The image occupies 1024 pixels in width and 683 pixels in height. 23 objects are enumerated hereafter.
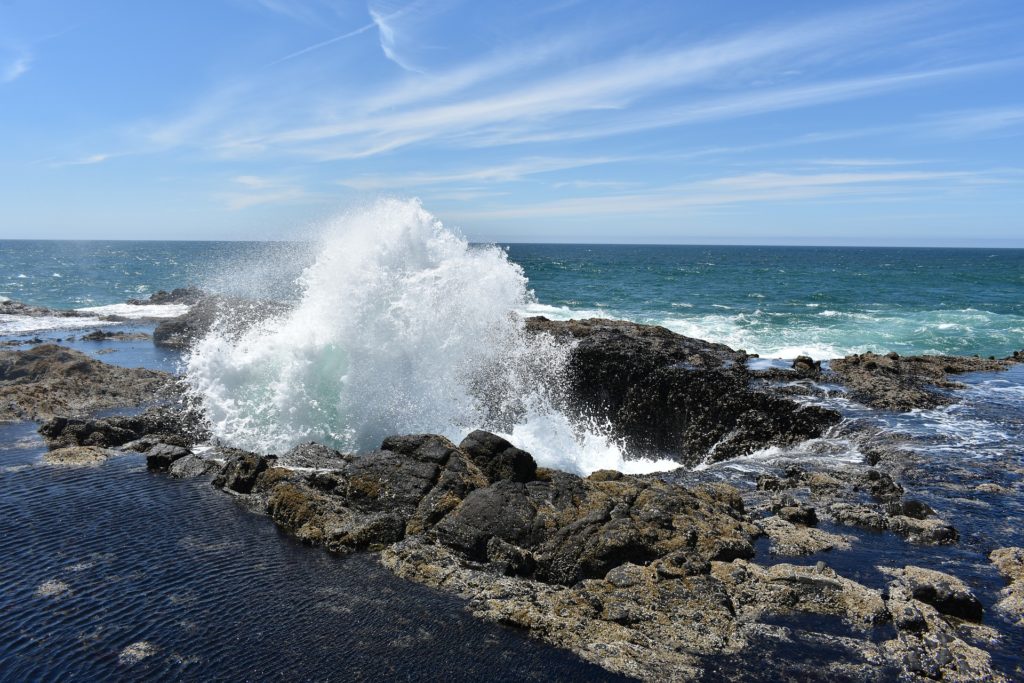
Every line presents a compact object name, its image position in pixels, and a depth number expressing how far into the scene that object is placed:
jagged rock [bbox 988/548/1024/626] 7.53
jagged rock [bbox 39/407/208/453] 13.87
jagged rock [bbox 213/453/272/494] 11.47
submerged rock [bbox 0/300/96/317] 41.94
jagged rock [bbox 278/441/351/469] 12.42
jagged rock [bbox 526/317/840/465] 14.94
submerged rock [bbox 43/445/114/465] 12.56
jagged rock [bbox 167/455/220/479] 12.18
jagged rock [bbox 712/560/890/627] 7.59
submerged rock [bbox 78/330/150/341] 31.84
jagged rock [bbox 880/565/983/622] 7.39
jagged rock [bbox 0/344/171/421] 17.05
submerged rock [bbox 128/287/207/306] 47.78
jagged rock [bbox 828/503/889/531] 9.81
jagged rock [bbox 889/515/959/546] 9.27
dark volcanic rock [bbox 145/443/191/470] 12.50
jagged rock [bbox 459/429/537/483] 11.40
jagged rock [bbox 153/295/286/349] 28.98
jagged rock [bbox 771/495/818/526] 9.97
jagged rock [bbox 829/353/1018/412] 15.98
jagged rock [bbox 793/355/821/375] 18.14
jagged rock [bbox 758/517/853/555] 9.09
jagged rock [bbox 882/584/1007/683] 6.52
